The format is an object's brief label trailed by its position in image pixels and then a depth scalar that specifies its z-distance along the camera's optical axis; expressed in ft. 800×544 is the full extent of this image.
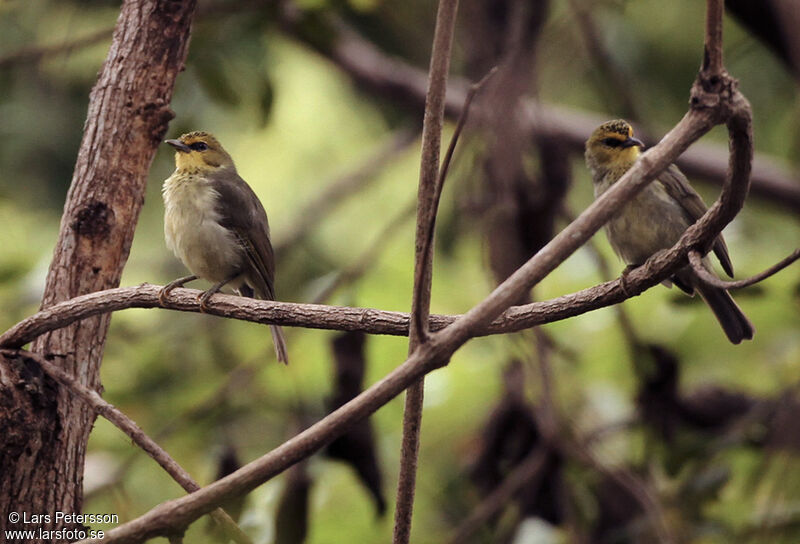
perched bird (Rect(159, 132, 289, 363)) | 25.46
